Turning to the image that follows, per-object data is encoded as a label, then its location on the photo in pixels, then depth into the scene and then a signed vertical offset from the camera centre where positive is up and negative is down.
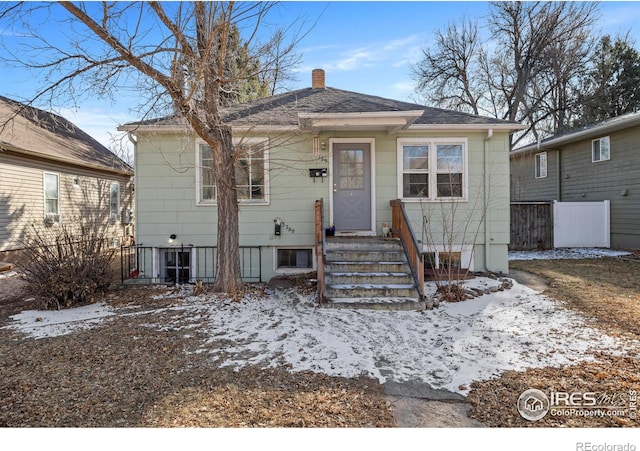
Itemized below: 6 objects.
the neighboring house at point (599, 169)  11.50 +1.74
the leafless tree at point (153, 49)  5.04 +2.54
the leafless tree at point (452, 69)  21.08 +8.82
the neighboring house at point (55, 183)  10.09 +1.21
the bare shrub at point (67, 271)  5.54 -0.83
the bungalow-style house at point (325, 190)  7.82 +0.60
